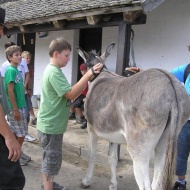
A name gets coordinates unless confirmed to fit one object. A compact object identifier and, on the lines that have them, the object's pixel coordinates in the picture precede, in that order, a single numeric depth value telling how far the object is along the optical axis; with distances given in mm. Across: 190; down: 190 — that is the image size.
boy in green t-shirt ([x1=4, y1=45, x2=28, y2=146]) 4093
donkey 2658
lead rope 6767
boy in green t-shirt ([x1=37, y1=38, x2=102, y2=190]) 3148
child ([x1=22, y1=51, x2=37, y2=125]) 5820
